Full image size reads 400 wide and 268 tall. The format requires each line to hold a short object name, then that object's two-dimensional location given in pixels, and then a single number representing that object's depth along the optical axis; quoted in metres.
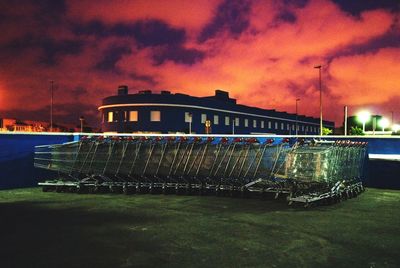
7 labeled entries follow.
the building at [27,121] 76.05
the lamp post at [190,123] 47.05
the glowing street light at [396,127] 52.24
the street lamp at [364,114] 28.59
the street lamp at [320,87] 35.02
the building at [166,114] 48.91
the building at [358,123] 60.52
